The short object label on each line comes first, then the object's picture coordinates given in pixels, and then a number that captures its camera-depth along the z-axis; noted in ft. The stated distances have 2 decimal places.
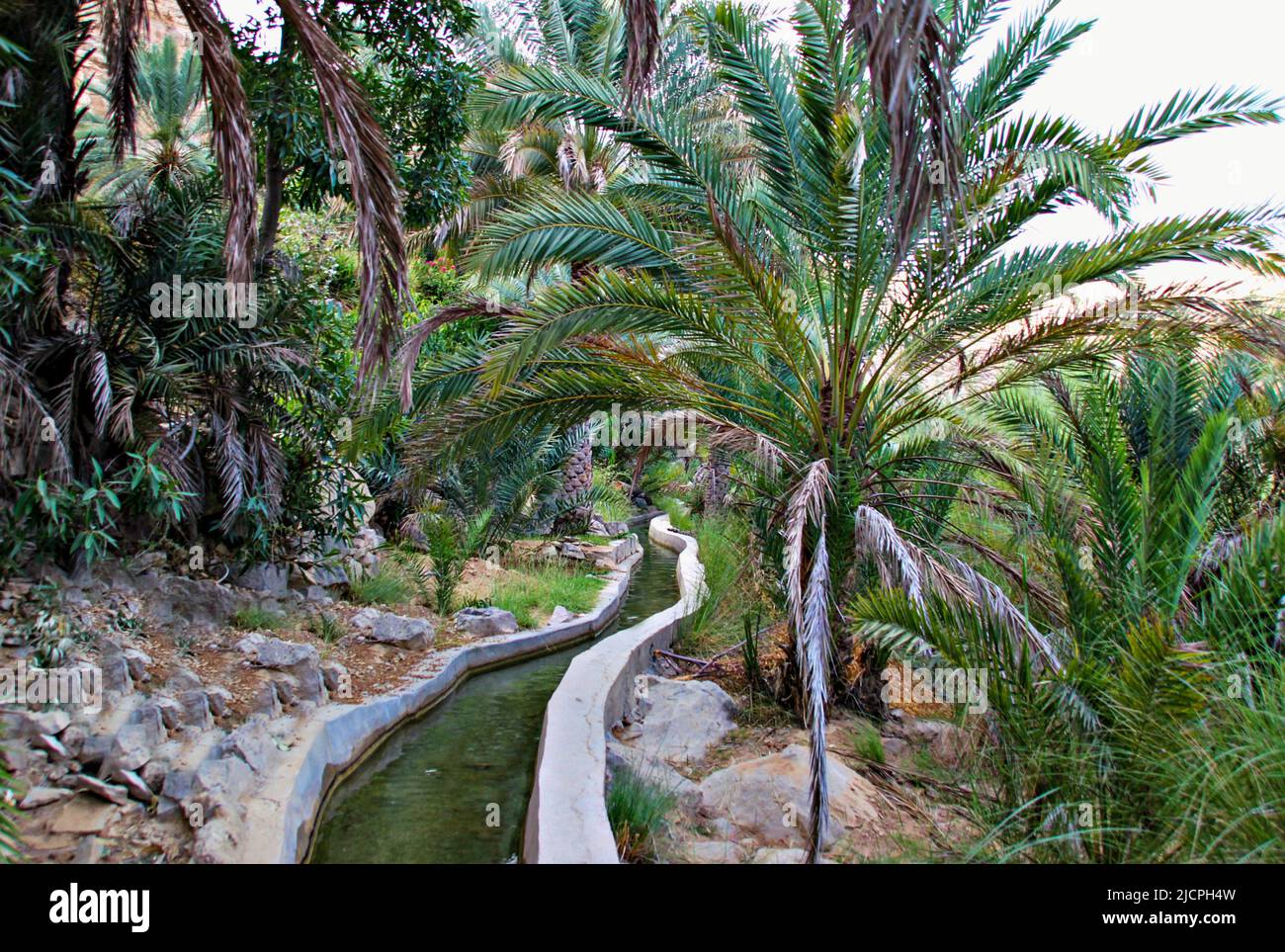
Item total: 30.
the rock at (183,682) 17.33
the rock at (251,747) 15.58
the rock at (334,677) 21.33
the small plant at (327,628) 24.93
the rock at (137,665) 17.11
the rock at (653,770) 15.92
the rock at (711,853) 13.60
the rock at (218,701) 17.44
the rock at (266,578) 24.07
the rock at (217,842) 12.62
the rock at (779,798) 14.52
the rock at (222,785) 13.74
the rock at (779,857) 13.16
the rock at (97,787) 13.52
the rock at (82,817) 12.82
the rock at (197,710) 16.62
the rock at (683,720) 18.75
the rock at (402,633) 26.11
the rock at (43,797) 12.85
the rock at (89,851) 12.19
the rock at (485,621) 29.58
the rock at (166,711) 15.60
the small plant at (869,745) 16.84
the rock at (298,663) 20.21
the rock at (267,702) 18.34
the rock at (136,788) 13.91
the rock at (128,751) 14.06
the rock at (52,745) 13.75
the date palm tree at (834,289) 15.99
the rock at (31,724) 13.82
